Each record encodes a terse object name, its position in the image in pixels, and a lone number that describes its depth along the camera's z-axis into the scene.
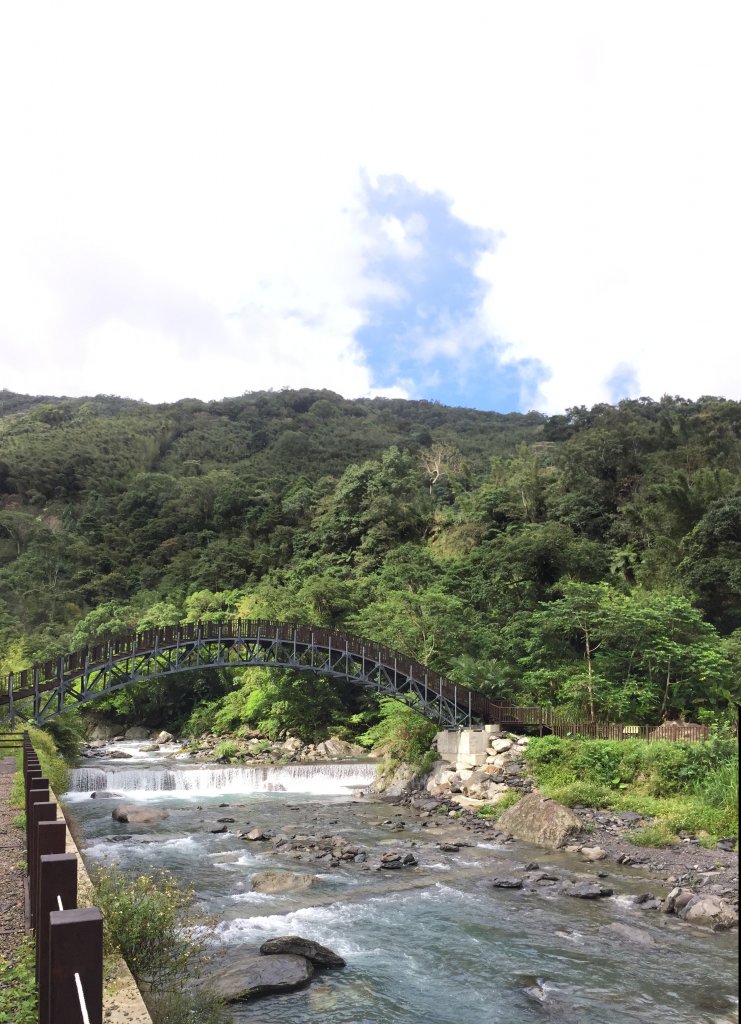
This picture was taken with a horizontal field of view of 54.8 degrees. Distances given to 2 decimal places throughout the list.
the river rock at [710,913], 11.43
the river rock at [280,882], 13.99
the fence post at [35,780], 8.72
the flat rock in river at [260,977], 9.05
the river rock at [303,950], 10.20
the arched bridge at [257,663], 24.33
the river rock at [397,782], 24.80
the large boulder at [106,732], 42.75
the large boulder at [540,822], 17.00
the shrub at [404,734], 26.61
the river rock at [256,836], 18.58
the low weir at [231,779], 26.48
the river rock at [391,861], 15.80
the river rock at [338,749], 32.12
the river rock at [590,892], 13.19
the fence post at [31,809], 7.45
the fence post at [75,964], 3.65
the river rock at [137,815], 20.66
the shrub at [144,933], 6.98
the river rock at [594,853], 15.62
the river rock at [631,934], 10.91
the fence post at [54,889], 4.76
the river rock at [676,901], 12.16
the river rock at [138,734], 42.53
